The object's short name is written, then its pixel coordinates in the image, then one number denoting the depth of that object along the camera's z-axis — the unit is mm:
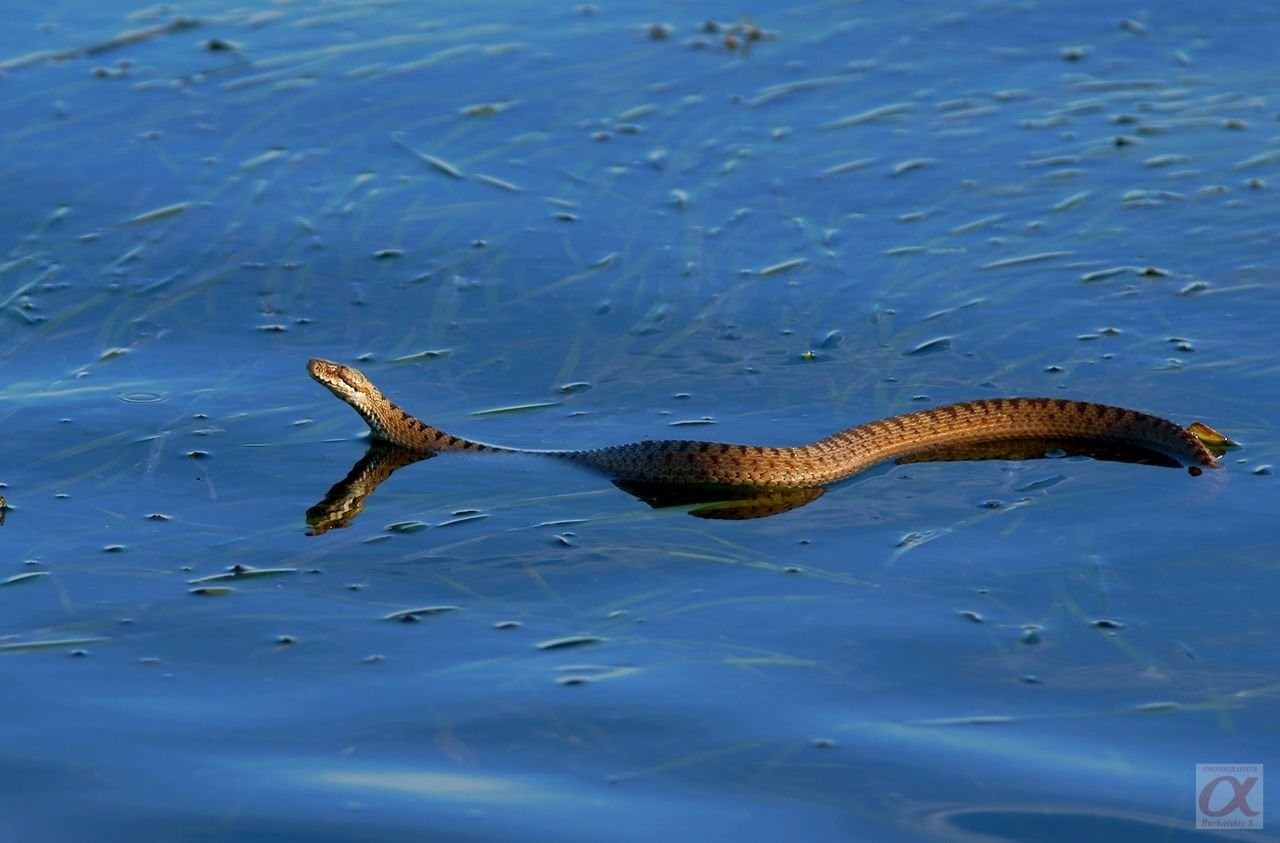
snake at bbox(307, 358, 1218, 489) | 10000
